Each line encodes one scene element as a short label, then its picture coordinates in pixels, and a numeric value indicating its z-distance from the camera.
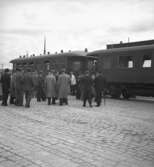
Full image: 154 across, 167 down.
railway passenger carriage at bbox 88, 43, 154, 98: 16.33
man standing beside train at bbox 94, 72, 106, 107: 13.20
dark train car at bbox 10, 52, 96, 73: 20.34
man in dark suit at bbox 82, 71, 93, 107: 12.91
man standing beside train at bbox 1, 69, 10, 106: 12.76
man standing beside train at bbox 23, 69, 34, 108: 12.41
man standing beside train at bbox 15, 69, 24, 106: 12.52
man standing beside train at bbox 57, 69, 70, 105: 13.31
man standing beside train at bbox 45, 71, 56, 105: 13.52
